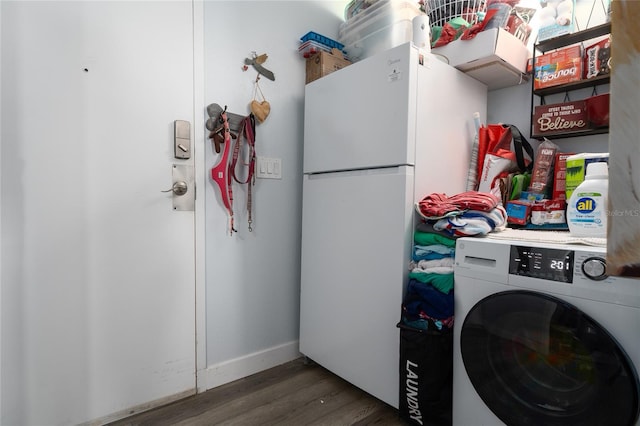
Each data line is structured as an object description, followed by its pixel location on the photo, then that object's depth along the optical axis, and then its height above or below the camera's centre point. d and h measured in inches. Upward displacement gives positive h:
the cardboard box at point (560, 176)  54.9 +4.7
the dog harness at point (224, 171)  60.6 +4.9
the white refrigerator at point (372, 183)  51.9 +3.0
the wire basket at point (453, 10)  63.2 +39.1
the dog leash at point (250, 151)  62.9 +9.1
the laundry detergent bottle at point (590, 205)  41.7 -0.3
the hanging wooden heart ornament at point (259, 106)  65.4 +18.7
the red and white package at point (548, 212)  53.5 -1.6
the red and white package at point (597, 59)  53.4 +24.6
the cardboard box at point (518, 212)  56.6 -1.7
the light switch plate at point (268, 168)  68.1 +6.4
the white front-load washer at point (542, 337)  31.7 -15.1
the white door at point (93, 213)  44.9 -3.0
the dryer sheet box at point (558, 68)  56.5 +24.7
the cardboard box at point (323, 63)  70.3 +30.4
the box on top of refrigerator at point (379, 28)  66.1 +37.4
